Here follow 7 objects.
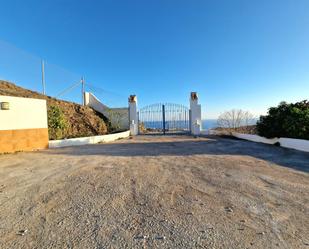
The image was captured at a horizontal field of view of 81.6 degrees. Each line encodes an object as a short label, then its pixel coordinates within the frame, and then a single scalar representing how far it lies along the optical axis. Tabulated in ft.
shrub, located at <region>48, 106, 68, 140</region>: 27.92
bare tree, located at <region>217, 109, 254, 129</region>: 48.19
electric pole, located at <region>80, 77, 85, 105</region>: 43.89
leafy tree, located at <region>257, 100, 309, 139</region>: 24.57
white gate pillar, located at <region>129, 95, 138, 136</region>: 44.20
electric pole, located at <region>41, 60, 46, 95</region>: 34.52
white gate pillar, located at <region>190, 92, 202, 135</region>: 42.75
